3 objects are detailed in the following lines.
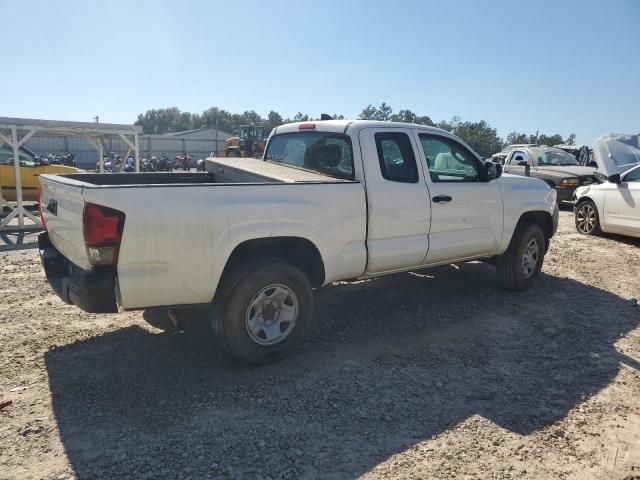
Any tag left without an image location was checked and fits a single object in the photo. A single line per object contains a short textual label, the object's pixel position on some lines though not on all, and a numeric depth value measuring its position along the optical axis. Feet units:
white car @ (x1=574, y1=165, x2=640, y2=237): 29.58
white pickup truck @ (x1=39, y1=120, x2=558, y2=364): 10.85
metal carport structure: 31.76
